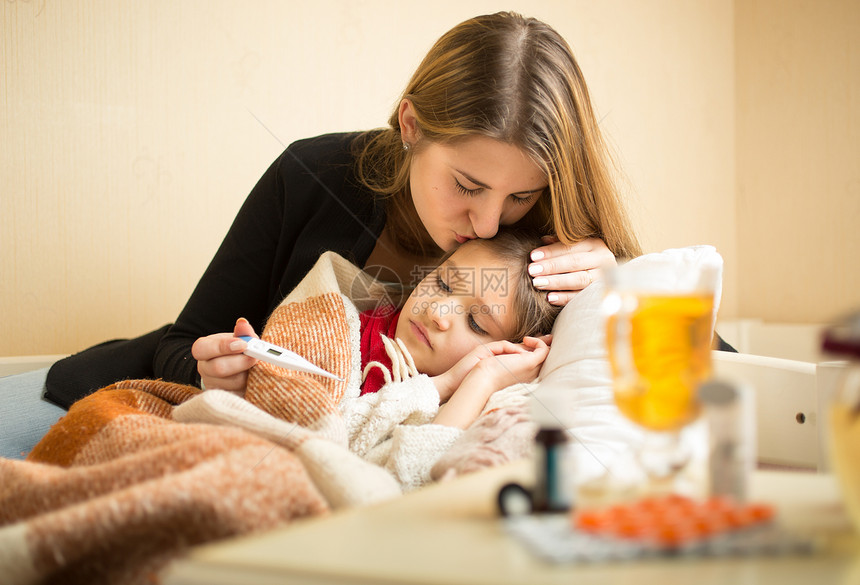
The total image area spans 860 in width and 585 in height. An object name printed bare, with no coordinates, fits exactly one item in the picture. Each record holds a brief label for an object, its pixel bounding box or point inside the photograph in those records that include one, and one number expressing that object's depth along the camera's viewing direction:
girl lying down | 0.82
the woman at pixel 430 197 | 1.05
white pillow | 0.47
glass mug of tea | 0.42
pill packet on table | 0.33
